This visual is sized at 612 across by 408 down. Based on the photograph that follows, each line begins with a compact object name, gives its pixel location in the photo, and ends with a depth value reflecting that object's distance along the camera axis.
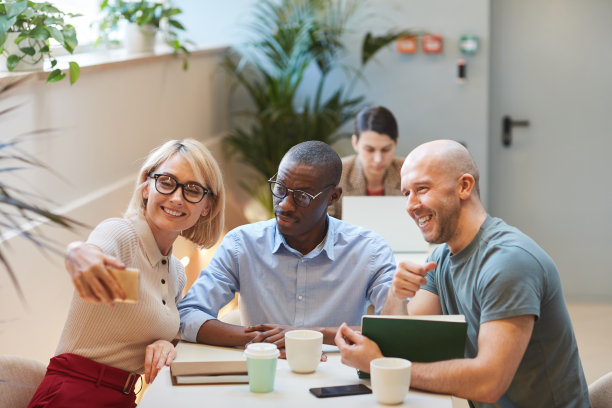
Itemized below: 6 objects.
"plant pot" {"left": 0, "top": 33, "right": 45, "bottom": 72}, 2.95
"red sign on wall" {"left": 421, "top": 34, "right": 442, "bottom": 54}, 5.64
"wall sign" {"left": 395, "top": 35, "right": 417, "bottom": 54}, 5.66
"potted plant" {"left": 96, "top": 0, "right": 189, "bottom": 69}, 4.26
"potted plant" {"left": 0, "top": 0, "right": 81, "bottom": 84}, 2.87
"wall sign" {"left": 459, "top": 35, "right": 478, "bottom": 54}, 5.59
